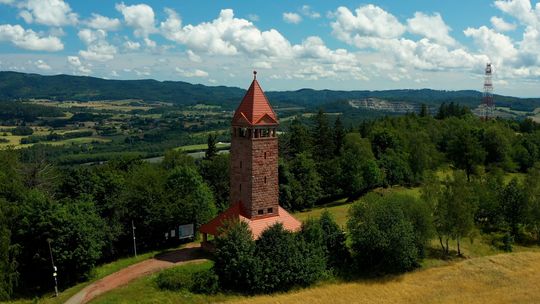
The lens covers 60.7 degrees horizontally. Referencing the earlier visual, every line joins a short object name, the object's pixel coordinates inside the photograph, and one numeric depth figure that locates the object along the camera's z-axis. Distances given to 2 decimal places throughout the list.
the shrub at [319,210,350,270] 37.06
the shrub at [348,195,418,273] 36.69
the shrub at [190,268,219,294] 31.10
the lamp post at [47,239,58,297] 31.69
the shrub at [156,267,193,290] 30.55
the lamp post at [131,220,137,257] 38.50
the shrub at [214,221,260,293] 31.50
